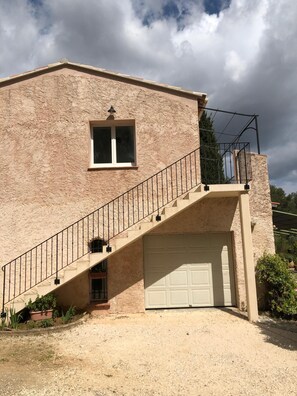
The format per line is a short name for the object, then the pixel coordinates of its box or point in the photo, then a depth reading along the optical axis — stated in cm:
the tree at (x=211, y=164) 998
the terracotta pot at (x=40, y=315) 759
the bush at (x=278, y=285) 817
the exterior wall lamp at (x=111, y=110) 902
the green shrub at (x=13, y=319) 716
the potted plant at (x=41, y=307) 760
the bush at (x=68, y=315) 743
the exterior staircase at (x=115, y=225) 811
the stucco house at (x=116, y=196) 859
